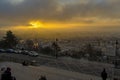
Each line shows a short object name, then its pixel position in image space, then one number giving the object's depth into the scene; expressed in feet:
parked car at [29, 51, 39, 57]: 66.36
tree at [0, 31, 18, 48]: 94.43
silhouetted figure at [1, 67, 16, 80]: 14.49
